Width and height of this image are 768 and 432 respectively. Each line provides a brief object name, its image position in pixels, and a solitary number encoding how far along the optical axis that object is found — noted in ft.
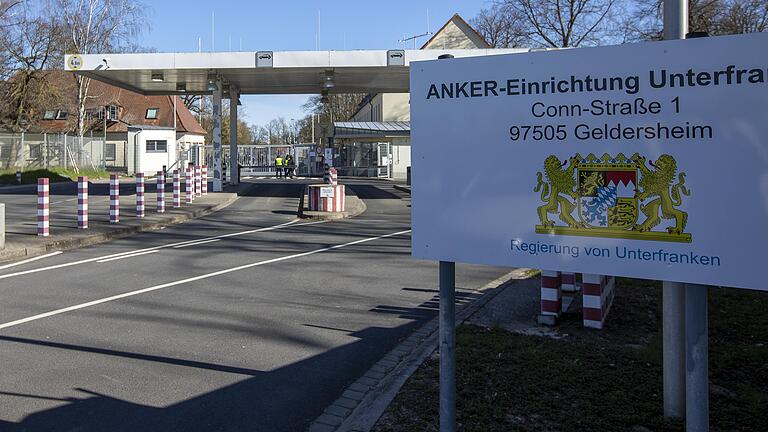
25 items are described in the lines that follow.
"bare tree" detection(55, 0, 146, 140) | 151.64
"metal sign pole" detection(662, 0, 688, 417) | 13.28
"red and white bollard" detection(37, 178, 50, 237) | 44.39
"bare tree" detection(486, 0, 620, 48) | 147.95
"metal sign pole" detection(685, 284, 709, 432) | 10.44
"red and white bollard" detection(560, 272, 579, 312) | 26.02
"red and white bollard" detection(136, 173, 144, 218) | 59.06
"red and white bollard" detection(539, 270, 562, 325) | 22.61
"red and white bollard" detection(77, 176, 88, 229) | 48.23
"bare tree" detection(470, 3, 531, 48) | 158.40
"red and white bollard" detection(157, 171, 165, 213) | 63.52
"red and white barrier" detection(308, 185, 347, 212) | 68.41
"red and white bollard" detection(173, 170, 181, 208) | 70.95
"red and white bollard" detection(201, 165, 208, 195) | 93.40
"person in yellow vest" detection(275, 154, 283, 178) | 169.17
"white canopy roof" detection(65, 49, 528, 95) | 85.40
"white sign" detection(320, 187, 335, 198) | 68.13
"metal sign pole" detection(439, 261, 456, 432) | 11.80
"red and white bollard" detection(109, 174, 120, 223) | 54.29
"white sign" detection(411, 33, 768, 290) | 9.64
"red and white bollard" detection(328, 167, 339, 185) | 73.97
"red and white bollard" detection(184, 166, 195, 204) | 76.95
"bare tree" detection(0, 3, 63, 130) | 146.61
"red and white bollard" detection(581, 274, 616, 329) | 21.57
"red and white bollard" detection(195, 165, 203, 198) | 88.84
